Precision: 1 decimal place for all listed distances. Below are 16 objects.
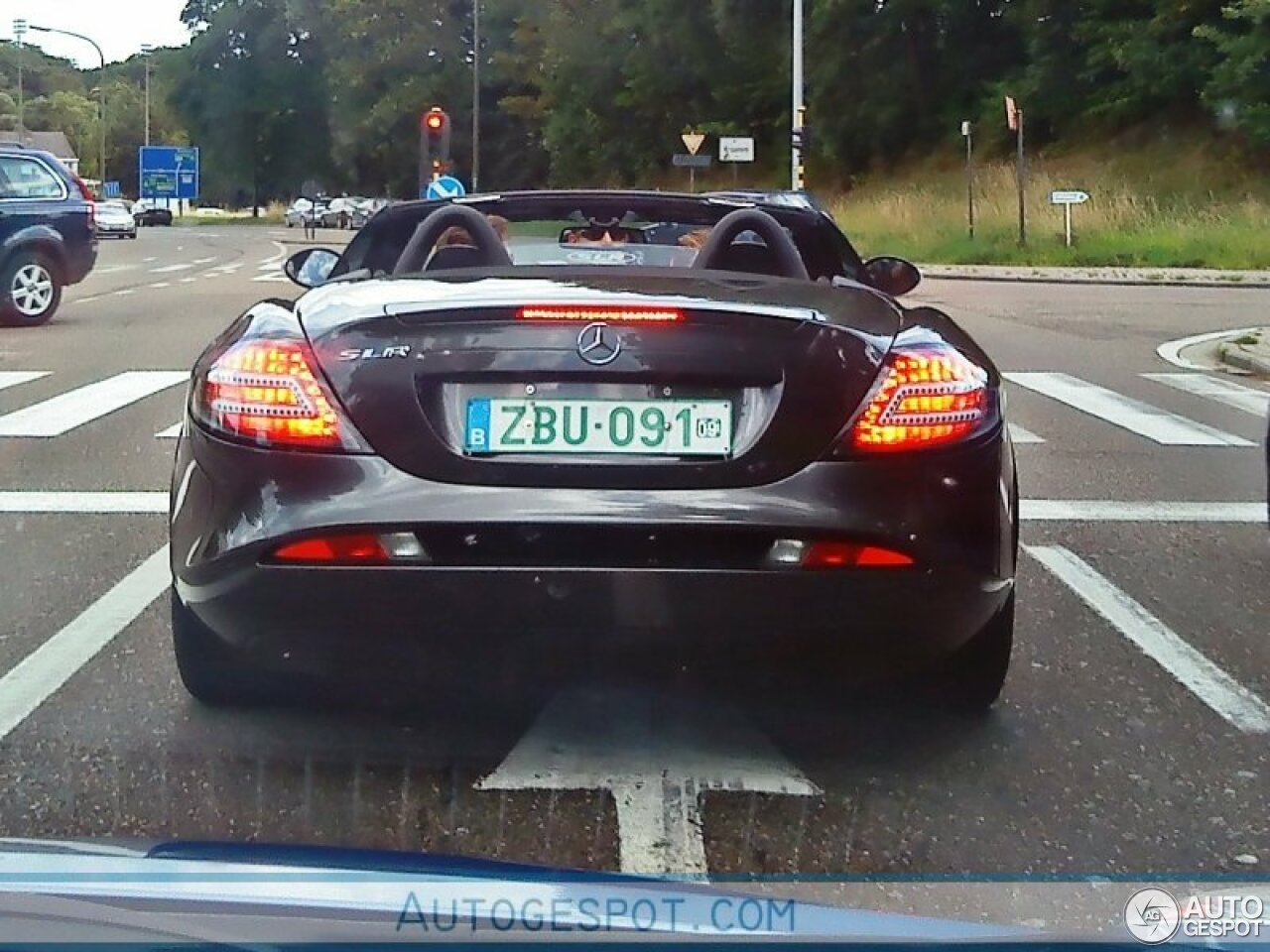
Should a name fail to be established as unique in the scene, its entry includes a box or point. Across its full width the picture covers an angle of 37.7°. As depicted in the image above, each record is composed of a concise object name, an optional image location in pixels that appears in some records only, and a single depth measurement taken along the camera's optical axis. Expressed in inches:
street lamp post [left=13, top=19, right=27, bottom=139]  2660.9
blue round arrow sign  978.7
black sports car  144.6
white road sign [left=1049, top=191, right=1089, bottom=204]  1272.1
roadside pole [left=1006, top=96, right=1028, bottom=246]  1206.3
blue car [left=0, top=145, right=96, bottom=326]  679.1
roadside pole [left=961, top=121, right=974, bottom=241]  1428.4
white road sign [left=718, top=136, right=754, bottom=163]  1551.4
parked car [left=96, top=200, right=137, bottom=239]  2269.9
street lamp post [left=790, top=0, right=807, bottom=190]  1463.2
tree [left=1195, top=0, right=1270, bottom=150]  1593.3
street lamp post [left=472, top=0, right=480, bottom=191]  1966.2
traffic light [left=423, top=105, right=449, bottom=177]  1074.7
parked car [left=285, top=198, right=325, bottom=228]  2447.1
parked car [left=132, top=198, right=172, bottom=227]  3523.6
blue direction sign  3457.2
